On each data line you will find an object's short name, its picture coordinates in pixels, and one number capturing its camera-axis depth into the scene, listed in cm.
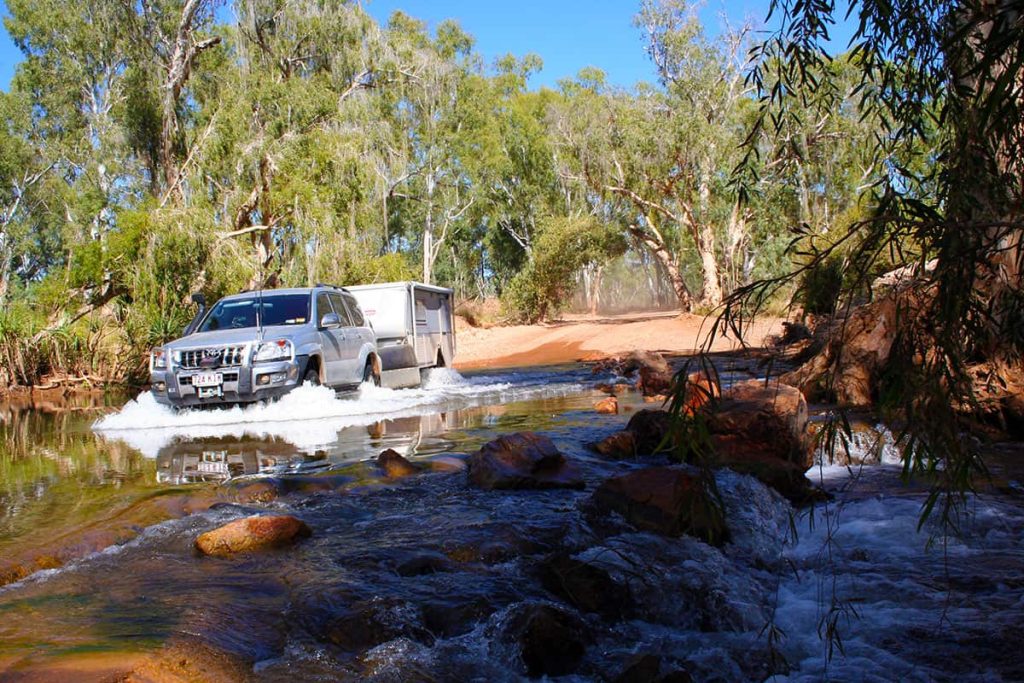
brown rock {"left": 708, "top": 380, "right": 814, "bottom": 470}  709
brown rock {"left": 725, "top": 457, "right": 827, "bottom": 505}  629
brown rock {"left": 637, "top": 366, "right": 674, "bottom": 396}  1420
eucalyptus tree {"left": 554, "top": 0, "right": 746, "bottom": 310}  3347
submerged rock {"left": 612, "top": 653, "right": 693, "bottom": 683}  321
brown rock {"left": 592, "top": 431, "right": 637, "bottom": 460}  818
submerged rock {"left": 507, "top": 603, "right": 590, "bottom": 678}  348
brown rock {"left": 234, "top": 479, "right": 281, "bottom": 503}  620
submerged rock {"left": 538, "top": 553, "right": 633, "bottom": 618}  411
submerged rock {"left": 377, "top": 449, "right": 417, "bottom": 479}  705
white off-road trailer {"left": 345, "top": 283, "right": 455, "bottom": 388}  1473
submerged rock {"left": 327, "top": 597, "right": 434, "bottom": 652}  358
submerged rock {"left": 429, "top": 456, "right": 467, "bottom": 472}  730
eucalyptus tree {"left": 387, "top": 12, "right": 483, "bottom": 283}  4400
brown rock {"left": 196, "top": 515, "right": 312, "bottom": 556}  482
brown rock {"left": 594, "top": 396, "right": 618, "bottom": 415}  1180
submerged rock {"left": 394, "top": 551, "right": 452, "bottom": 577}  445
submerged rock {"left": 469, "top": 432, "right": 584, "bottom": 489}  660
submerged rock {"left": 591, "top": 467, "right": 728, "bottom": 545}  517
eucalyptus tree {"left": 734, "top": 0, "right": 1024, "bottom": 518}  243
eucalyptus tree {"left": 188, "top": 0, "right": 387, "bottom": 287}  2978
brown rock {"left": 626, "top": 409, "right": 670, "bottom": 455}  821
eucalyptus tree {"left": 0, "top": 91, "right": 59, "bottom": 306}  4403
